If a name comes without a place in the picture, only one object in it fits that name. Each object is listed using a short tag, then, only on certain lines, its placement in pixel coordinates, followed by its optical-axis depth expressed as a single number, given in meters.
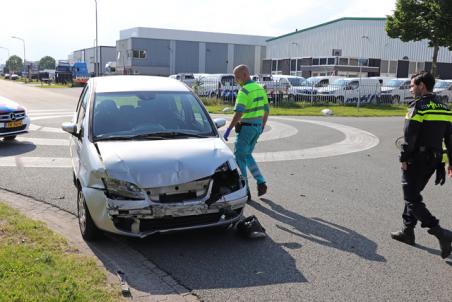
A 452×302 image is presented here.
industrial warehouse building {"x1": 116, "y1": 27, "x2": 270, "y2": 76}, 74.62
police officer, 4.51
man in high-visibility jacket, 6.44
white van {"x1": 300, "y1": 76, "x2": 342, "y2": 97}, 27.34
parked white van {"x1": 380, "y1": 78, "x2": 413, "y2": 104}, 28.83
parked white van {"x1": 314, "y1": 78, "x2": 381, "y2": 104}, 27.44
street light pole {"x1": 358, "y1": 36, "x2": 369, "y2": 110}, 54.77
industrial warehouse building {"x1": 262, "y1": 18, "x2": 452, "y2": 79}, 54.41
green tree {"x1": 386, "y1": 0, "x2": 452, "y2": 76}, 26.47
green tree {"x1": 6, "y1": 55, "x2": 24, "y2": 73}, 141.50
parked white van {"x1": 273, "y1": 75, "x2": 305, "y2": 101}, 27.44
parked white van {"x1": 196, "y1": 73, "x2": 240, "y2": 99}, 27.16
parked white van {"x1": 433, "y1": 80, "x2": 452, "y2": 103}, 29.79
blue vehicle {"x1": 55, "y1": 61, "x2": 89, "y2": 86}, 58.19
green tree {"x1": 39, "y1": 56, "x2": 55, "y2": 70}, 155.23
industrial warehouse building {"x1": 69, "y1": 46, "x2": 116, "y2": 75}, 93.62
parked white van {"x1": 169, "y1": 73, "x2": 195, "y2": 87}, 38.45
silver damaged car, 4.47
